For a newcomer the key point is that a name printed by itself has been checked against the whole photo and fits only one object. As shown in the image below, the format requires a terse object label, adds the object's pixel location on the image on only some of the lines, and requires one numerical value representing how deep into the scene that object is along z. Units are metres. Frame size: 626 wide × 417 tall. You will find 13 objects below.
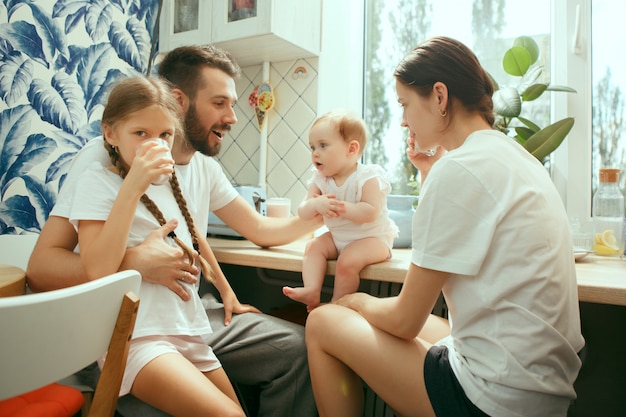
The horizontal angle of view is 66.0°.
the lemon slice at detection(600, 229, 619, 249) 1.70
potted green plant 1.80
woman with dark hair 0.93
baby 1.43
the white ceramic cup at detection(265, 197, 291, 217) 2.07
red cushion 0.99
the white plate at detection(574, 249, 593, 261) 1.53
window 1.95
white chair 0.66
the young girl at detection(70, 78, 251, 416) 1.08
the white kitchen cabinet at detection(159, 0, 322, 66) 2.08
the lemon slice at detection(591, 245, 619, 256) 1.68
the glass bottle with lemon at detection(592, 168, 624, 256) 1.71
